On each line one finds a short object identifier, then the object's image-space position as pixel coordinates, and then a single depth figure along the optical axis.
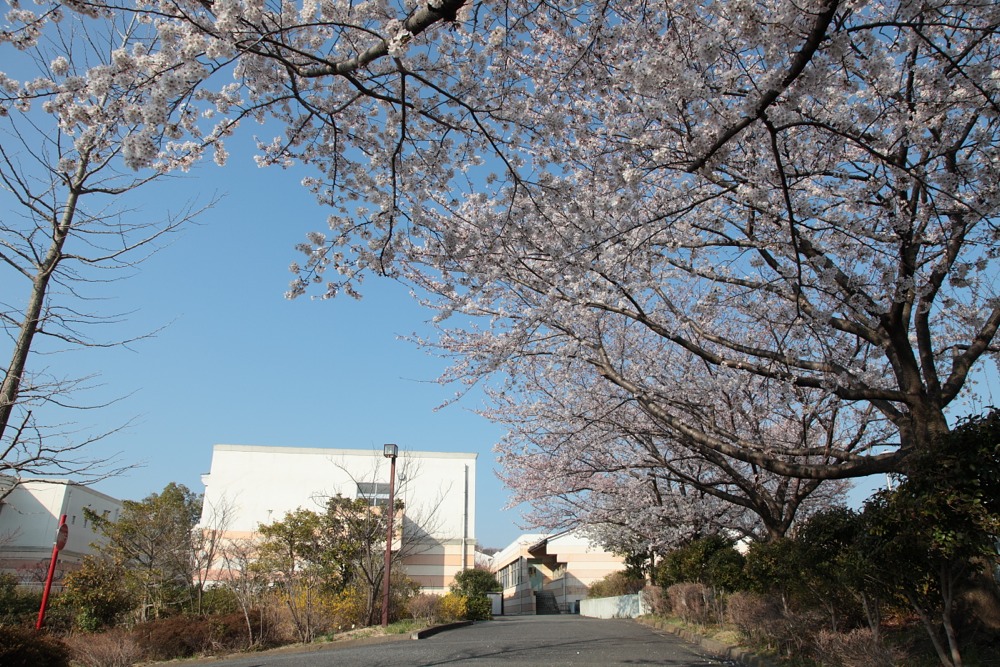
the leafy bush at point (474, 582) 25.70
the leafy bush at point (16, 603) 15.06
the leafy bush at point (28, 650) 6.32
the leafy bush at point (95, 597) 14.45
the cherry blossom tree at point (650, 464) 9.76
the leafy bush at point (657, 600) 15.91
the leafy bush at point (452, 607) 17.38
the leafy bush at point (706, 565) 9.82
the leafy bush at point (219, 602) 15.27
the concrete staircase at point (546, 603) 37.81
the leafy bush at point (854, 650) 5.02
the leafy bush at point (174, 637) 11.36
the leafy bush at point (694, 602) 11.84
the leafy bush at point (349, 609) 14.27
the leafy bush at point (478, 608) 21.30
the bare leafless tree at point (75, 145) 3.71
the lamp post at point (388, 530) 14.14
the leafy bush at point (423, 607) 16.61
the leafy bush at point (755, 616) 7.58
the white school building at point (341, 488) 28.48
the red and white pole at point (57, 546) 9.83
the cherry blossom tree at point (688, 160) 4.33
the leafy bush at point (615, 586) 21.59
